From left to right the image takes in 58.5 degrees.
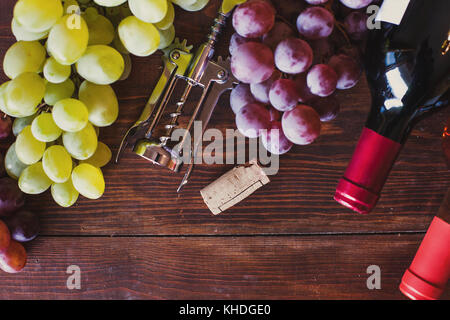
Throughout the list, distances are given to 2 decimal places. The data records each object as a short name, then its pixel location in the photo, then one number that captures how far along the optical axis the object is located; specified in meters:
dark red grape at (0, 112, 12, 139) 0.63
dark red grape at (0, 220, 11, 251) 0.60
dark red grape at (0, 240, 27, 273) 0.63
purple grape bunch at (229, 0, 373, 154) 0.51
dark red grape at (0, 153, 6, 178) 0.63
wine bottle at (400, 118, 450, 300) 0.53
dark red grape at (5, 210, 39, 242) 0.64
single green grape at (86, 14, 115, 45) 0.57
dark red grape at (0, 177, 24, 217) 0.61
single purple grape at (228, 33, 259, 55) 0.56
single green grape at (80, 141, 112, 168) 0.64
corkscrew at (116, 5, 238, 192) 0.63
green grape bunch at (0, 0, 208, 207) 0.52
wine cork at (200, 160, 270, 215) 0.67
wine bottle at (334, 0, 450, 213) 0.49
